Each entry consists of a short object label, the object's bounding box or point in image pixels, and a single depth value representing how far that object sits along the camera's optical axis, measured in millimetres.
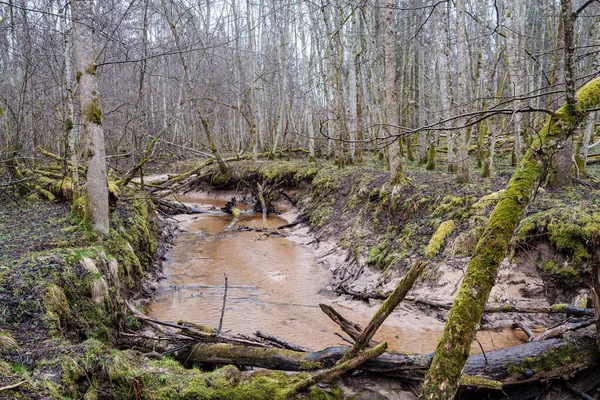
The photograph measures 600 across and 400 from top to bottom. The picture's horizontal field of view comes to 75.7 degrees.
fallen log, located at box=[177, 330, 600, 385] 3553
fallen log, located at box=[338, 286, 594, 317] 4293
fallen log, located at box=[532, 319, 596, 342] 3688
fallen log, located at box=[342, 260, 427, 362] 3133
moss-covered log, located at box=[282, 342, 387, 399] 3309
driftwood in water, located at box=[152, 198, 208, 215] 14995
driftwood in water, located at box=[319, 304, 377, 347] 4020
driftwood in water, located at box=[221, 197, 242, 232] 13351
